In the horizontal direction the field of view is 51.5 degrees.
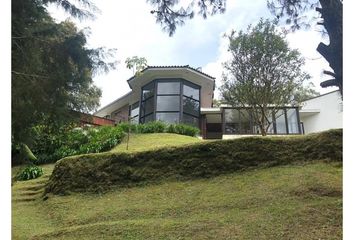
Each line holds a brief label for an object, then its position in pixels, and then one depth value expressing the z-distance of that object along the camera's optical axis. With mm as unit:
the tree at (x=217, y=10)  4598
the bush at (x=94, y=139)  12797
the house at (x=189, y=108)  17375
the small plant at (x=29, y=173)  10352
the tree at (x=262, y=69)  14156
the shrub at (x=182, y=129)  14953
